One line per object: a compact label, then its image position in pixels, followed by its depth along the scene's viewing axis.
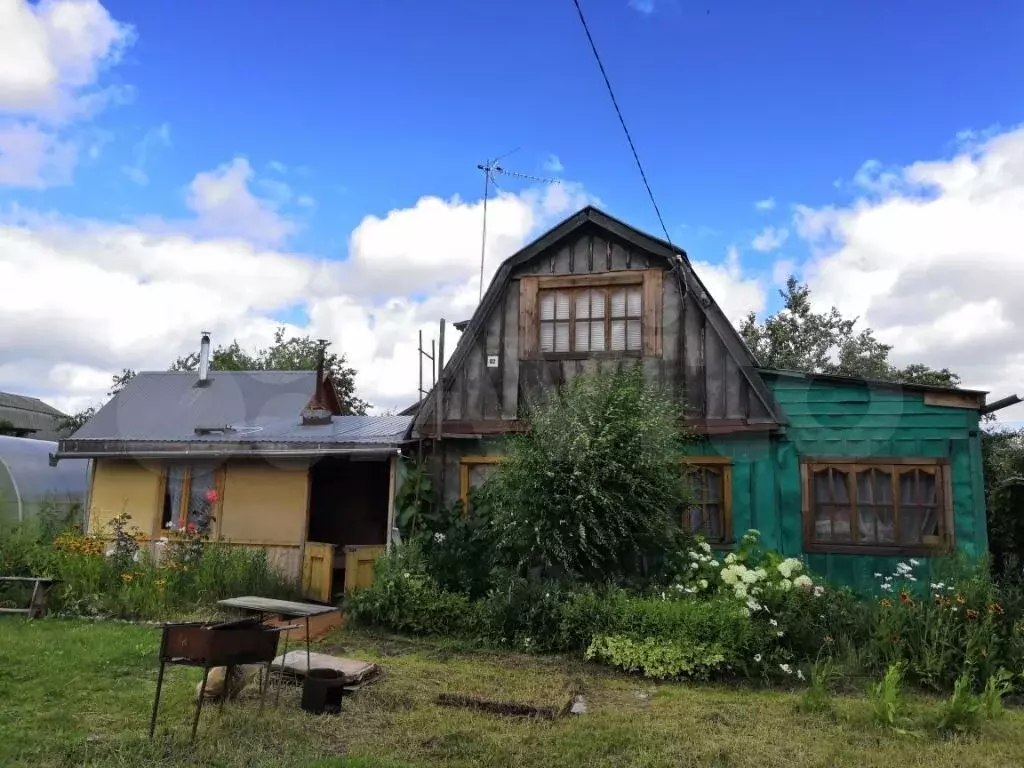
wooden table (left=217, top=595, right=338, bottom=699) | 5.89
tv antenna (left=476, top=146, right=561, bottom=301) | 13.52
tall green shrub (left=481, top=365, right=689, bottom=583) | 8.45
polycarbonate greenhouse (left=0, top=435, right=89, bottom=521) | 15.83
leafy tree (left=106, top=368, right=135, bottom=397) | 34.19
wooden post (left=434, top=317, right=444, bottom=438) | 11.27
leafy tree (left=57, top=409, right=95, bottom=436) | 32.75
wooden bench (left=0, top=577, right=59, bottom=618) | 9.48
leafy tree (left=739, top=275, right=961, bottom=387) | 24.14
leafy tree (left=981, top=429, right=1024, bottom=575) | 10.67
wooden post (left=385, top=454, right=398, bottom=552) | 10.96
